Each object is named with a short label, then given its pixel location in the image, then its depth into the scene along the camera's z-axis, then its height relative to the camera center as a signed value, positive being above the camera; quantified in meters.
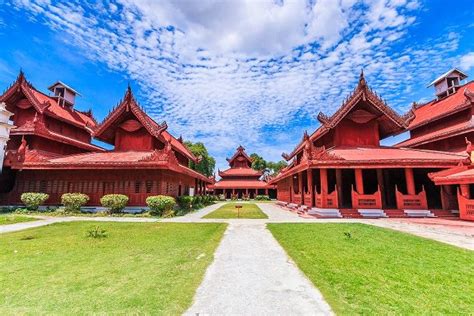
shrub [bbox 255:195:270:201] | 42.67 -0.86
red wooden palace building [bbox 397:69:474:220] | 11.92 +5.00
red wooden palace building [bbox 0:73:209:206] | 15.80 +2.32
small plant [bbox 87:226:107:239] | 7.93 -1.39
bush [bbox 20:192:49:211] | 15.20 -0.46
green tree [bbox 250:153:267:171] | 61.88 +7.55
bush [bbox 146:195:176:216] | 14.52 -0.69
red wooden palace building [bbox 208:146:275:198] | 43.28 +2.19
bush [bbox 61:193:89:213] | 15.10 -0.57
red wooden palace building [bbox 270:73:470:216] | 13.80 +1.88
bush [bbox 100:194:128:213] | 14.66 -0.59
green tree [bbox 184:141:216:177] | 51.02 +7.34
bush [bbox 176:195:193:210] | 19.40 -0.75
